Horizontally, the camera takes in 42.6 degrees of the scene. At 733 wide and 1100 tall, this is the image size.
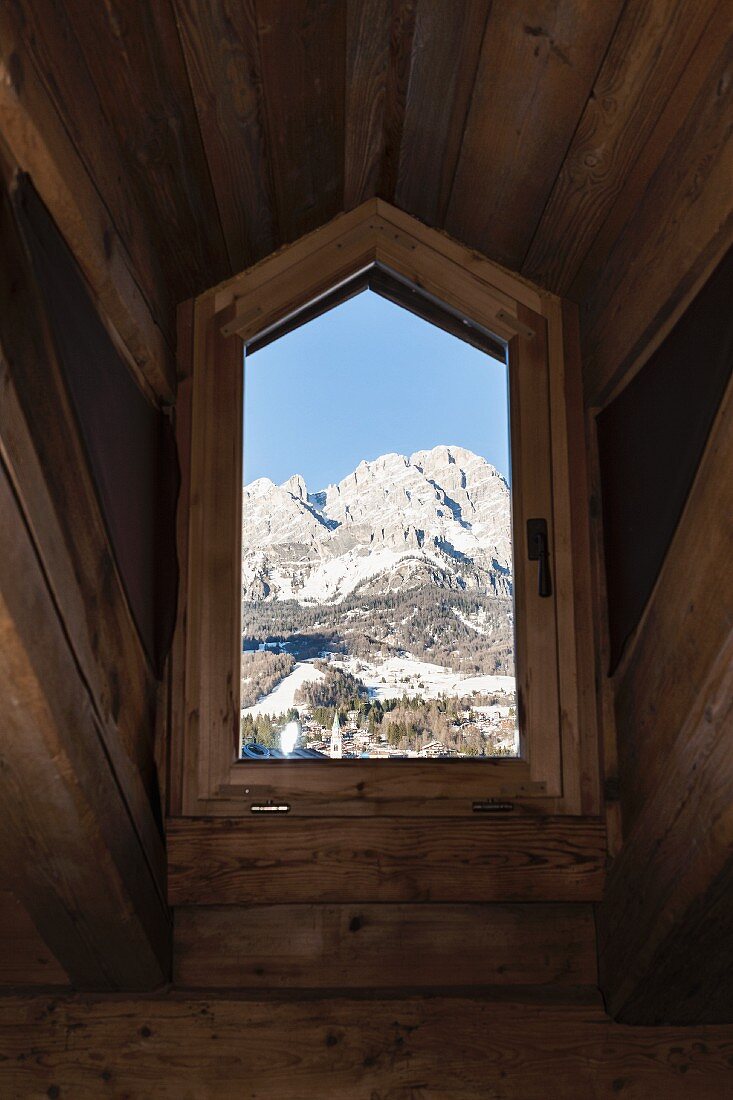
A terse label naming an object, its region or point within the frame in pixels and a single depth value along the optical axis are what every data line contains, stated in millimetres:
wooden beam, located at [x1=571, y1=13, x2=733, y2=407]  1249
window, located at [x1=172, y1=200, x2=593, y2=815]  1771
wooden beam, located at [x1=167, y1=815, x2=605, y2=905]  1702
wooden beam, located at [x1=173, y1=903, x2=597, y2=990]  1739
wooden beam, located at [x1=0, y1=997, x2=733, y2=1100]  1638
